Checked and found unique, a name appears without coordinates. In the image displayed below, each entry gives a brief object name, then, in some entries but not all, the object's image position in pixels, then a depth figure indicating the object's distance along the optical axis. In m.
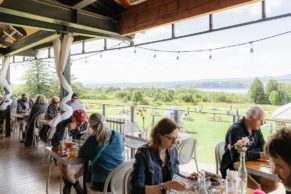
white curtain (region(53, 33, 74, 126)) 5.30
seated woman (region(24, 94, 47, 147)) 6.25
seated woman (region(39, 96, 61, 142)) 5.84
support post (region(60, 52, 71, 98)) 5.46
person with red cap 3.22
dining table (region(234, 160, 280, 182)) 2.30
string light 3.88
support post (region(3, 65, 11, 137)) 7.55
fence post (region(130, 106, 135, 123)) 6.62
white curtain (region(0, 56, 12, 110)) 7.87
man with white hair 2.73
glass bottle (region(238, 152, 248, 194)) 1.65
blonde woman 2.56
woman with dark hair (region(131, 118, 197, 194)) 1.80
